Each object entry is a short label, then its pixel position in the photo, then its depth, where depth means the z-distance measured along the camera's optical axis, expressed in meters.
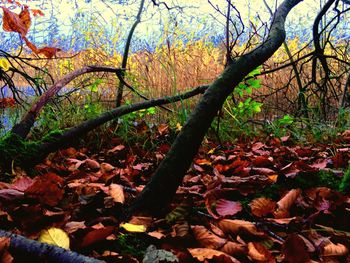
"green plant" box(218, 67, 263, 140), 2.67
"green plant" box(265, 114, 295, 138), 2.68
